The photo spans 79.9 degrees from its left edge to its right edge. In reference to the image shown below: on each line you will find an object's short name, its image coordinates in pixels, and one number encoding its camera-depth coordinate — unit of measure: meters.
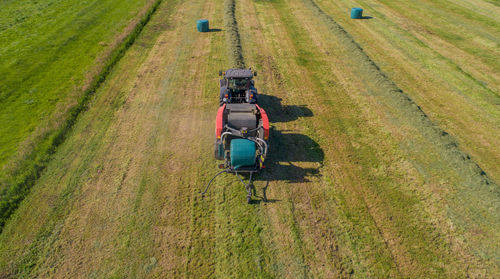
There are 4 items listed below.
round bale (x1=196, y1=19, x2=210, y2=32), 22.72
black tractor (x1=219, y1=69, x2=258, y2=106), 13.13
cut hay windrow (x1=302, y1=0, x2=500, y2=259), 9.30
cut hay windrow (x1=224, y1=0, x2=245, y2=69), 18.61
